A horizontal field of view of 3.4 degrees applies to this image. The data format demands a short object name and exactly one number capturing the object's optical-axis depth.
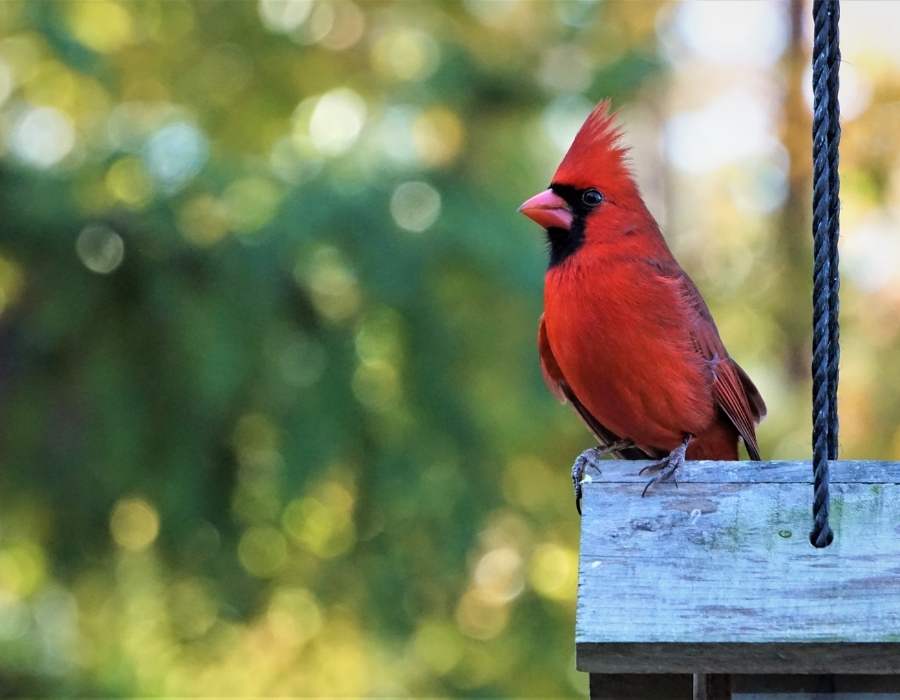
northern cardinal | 4.95
